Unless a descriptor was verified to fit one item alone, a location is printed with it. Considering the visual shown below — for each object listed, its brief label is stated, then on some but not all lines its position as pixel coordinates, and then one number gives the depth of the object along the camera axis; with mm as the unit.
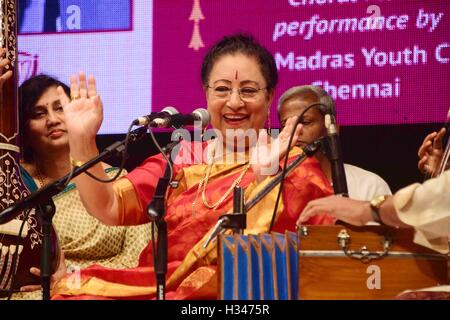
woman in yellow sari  8127
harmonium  5320
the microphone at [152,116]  5641
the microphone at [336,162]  5683
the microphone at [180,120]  5658
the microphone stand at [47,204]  5708
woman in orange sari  6366
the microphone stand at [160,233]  5454
